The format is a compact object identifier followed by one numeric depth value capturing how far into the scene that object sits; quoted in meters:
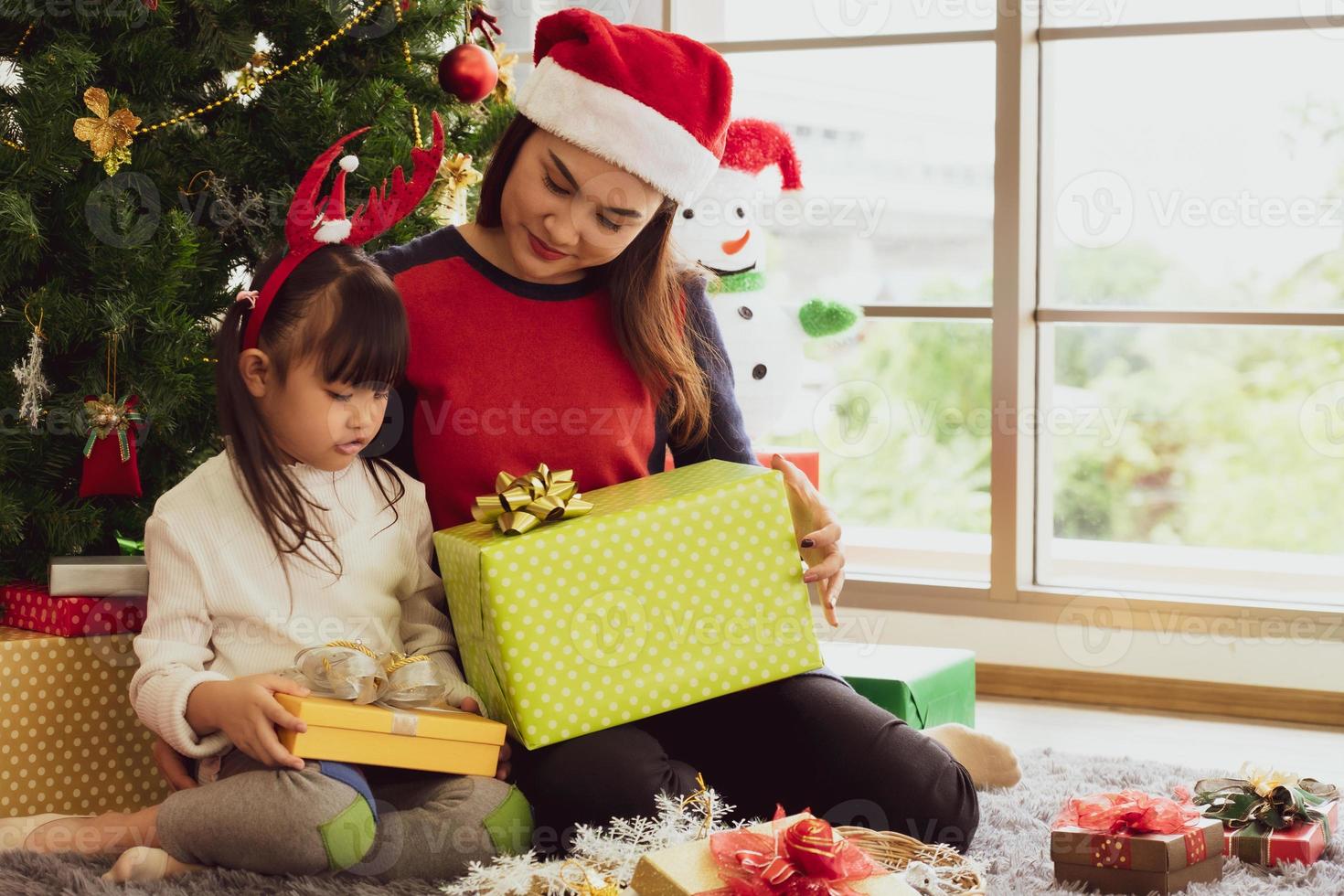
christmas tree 1.65
